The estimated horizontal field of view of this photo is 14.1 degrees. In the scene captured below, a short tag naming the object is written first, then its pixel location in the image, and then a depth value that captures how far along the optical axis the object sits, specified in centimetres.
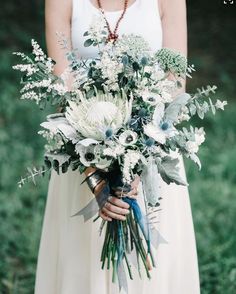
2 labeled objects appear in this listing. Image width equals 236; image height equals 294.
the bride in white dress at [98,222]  341
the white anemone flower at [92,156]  286
